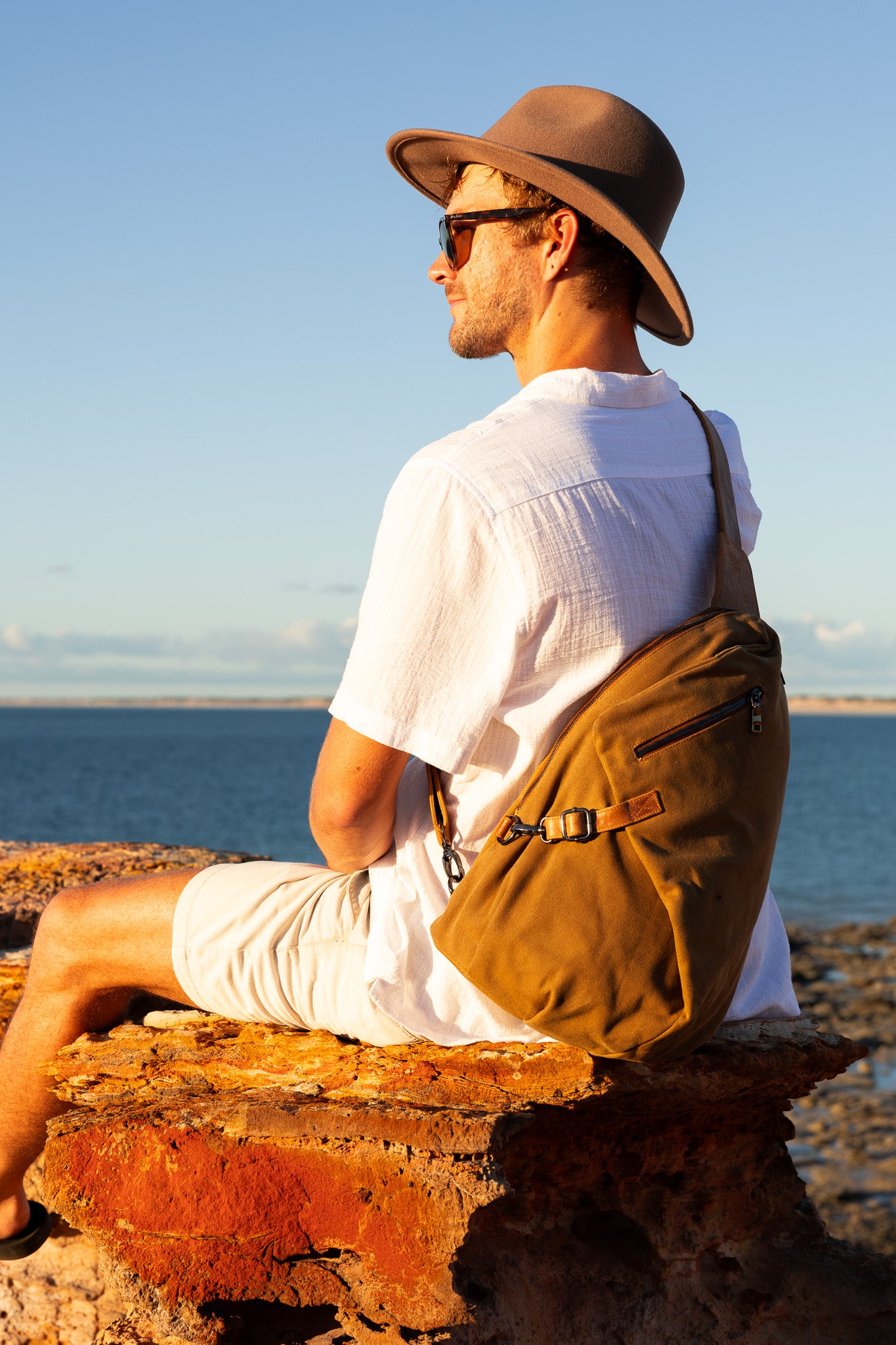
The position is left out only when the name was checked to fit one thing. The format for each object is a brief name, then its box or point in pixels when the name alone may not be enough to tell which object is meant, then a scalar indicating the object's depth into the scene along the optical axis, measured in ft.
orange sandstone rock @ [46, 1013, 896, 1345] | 7.58
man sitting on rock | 6.63
